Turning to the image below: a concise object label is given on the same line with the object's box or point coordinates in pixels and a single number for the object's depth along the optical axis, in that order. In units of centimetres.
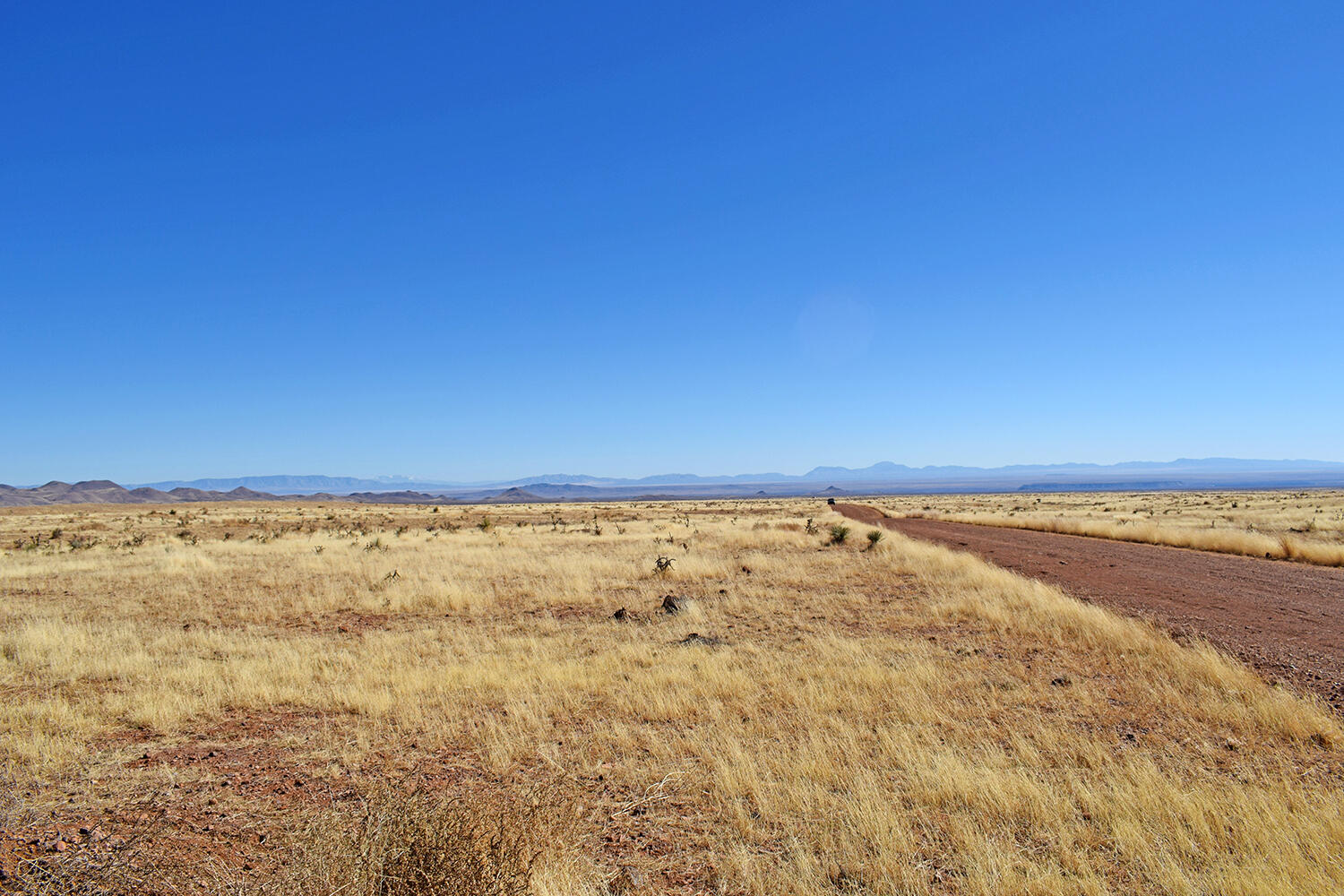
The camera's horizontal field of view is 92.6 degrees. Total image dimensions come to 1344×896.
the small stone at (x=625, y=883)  416
